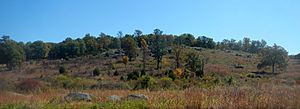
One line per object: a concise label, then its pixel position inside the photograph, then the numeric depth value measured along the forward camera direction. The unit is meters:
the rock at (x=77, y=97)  8.13
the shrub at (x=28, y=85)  13.68
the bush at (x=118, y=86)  16.50
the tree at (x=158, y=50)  50.87
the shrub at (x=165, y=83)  15.80
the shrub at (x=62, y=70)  42.79
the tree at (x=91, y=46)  69.11
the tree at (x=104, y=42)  73.12
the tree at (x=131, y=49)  56.21
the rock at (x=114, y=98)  7.92
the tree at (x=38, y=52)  73.36
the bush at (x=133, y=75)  33.74
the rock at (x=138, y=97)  7.88
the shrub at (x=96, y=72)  40.90
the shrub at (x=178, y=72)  34.68
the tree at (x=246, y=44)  93.18
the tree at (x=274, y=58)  46.29
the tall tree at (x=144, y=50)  48.11
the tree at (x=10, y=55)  48.01
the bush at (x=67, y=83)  17.73
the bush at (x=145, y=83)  16.06
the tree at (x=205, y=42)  82.39
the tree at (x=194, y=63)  43.45
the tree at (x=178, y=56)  48.06
